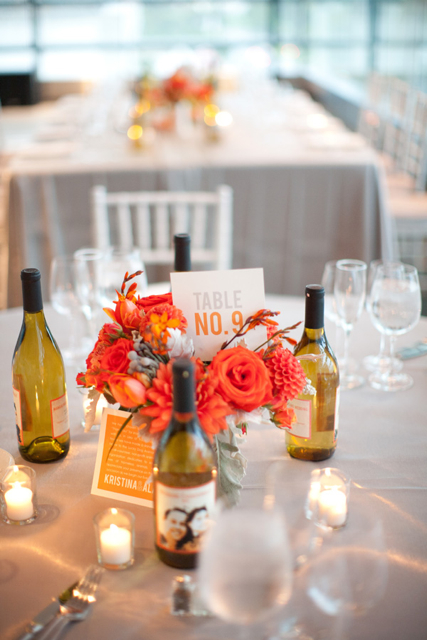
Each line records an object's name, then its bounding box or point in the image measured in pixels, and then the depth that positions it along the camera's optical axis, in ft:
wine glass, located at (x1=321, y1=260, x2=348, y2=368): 3.93
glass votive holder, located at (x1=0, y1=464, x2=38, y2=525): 2.62
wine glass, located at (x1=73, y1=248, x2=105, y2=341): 4.12
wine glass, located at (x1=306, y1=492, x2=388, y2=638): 1.77
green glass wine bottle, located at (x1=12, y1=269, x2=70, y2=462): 3.07
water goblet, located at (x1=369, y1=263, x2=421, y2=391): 3.79
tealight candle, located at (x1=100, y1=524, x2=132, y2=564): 2.33
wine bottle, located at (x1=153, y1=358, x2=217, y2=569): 2.20
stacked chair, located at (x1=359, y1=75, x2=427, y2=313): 11.25
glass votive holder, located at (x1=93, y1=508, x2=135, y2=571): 2.33
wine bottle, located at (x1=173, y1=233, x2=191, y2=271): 3.36
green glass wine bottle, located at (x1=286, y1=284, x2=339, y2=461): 3.01
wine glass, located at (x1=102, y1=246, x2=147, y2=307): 4.22
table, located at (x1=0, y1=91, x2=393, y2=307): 9.73
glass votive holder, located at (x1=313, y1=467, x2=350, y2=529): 2.38
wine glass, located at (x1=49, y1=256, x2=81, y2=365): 4.30
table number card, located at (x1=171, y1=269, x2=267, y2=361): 2.70
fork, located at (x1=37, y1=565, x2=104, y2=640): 2.05
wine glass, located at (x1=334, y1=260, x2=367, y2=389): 3.86
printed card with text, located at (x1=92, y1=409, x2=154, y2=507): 2.76
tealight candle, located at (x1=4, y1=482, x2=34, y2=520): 2.62
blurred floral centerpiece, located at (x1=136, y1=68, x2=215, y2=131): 12.55
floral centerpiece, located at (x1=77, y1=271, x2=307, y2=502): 2.29
